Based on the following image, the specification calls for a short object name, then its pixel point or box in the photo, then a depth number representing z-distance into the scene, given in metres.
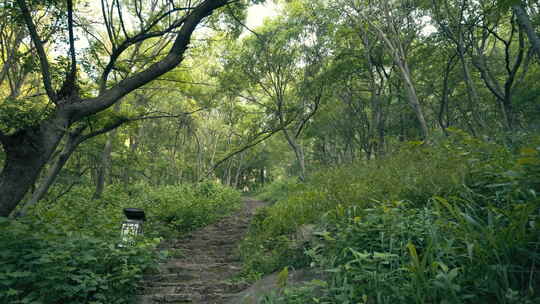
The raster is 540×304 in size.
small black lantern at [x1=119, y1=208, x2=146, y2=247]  4.56
